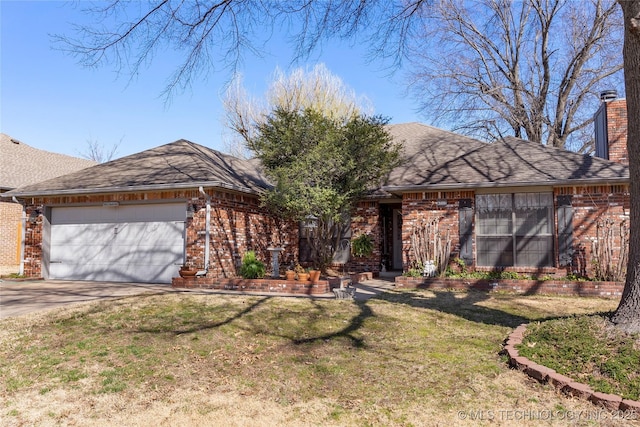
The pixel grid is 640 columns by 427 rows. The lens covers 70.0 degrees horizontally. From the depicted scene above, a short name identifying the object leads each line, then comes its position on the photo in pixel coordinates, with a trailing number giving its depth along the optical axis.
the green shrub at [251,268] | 10.98
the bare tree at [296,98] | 26.48
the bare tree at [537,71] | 19.55
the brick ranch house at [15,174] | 17.75
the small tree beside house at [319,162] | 11.41
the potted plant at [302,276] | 10.59
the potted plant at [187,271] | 10.91
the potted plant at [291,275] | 10.71
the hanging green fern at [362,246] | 13.59
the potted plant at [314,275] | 10.59
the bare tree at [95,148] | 42.22
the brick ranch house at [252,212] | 11.18
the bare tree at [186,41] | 5.63
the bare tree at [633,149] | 5.22
